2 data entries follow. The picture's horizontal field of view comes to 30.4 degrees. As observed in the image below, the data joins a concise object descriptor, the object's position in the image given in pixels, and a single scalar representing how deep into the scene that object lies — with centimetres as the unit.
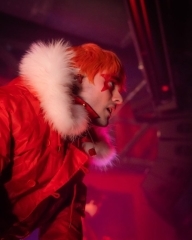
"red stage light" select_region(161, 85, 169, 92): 228
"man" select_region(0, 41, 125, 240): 97
